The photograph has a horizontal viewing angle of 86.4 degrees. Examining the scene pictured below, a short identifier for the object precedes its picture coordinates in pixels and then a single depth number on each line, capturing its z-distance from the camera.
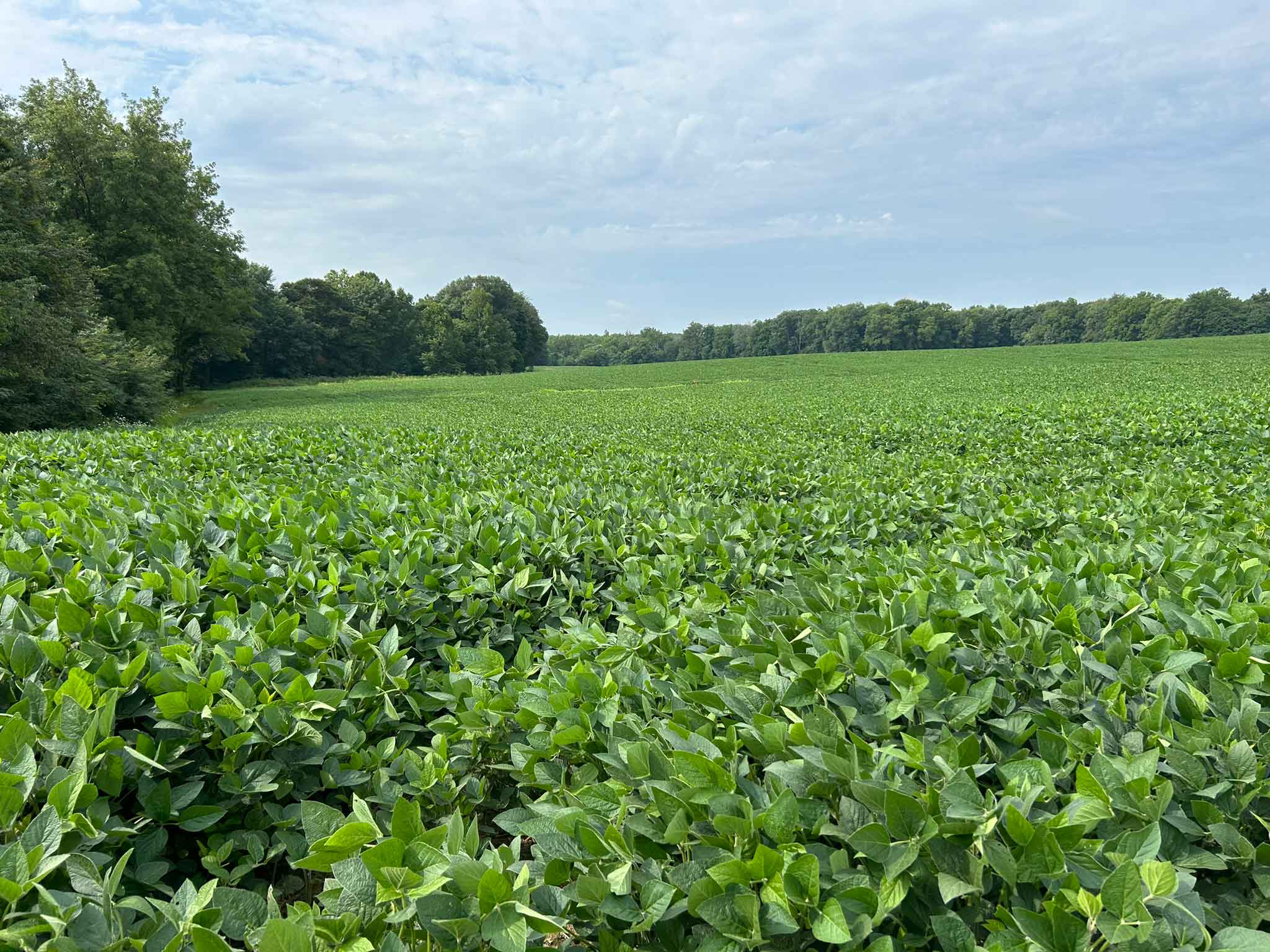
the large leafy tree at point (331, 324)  82.12
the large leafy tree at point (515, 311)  103.47
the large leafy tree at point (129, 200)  34.09
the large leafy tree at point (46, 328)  20.36
